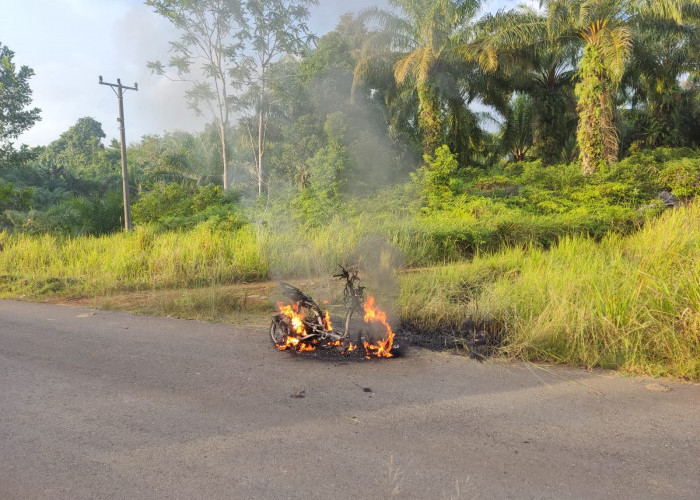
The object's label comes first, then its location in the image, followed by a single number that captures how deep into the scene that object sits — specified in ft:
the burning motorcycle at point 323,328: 15.52
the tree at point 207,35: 49.73
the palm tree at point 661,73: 64.57
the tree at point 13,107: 78.69
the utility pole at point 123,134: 63.87
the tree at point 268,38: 47.85
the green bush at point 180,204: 63.72
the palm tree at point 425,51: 65.10
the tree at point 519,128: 93.56
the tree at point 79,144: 172.63
